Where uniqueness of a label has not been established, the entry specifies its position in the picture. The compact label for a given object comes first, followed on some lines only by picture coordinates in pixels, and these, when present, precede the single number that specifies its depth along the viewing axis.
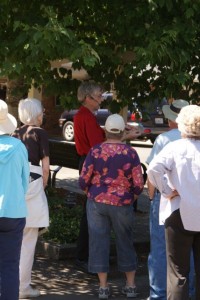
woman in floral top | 6.90
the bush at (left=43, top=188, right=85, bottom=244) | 9.08
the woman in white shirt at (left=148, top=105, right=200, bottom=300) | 5.68
